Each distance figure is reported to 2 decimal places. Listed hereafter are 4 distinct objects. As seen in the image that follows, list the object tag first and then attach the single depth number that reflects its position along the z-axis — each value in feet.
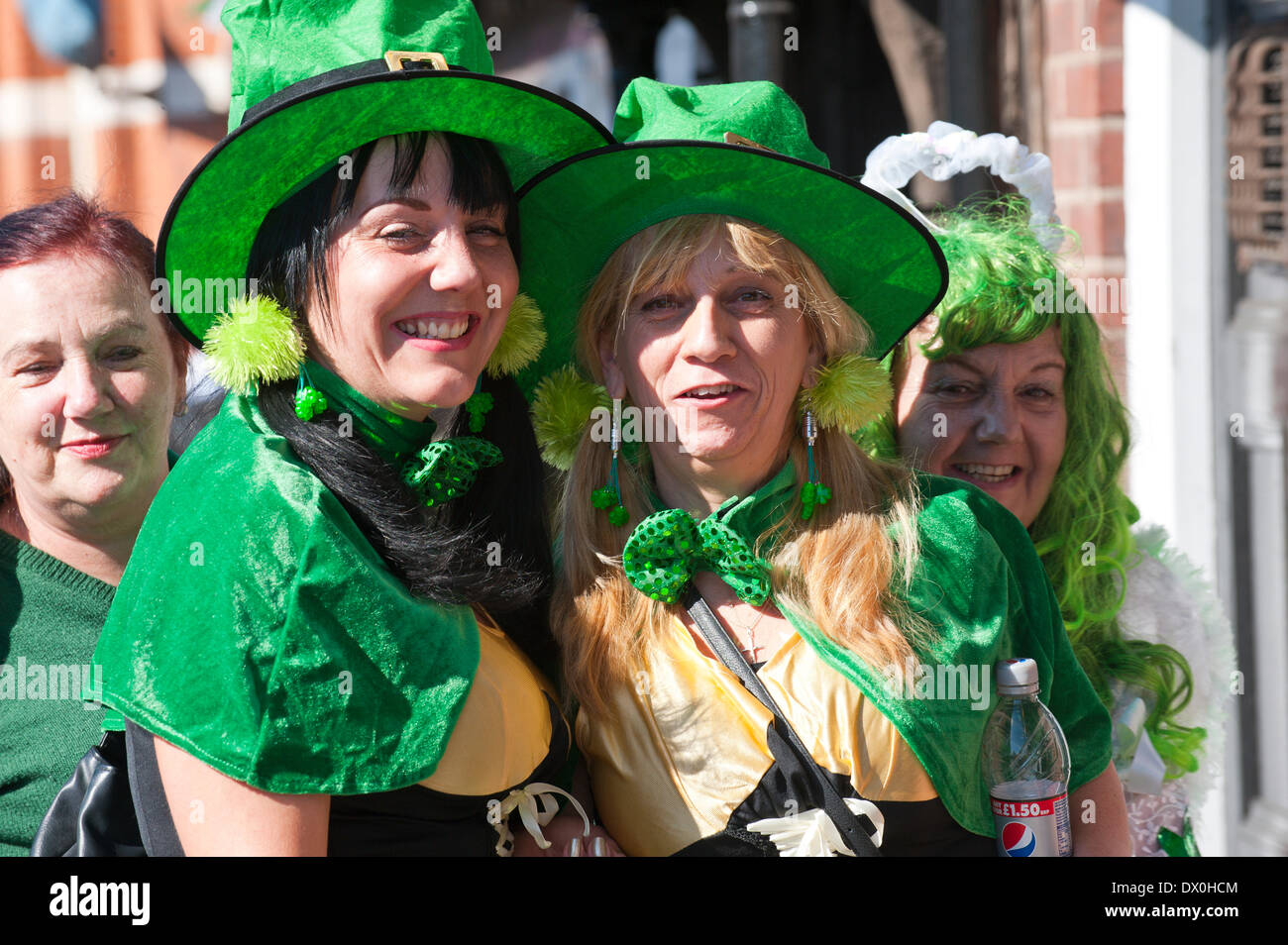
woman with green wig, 9.17
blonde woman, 6.94
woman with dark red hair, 7.89
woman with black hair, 5.86
